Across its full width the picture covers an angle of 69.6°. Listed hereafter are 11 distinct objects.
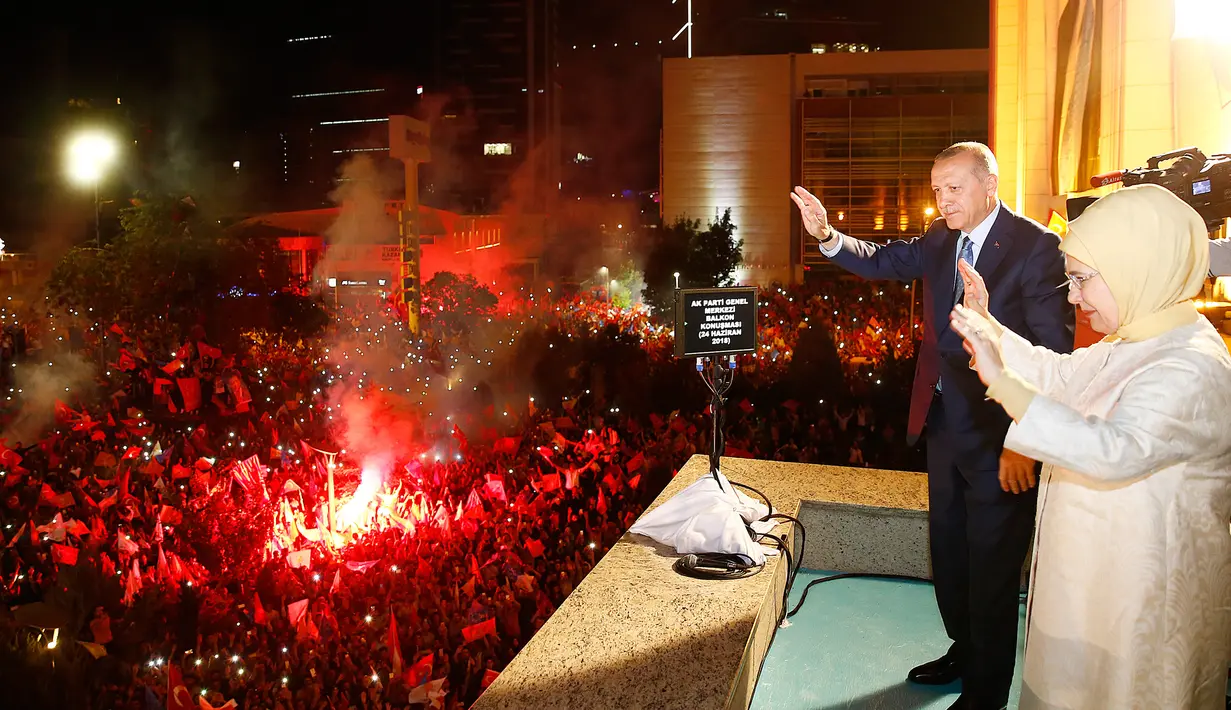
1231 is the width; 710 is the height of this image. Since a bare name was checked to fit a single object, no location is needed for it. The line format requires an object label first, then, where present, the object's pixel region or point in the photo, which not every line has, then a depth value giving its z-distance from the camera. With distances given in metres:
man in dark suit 3.09
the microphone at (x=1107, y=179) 3.63
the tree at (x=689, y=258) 39.09
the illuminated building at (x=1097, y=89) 5.68
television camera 3.40
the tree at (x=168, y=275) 20.16
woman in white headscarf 1.99
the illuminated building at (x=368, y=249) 46.31
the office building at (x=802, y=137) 43.62
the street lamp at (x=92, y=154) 15.11
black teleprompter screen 3.88
